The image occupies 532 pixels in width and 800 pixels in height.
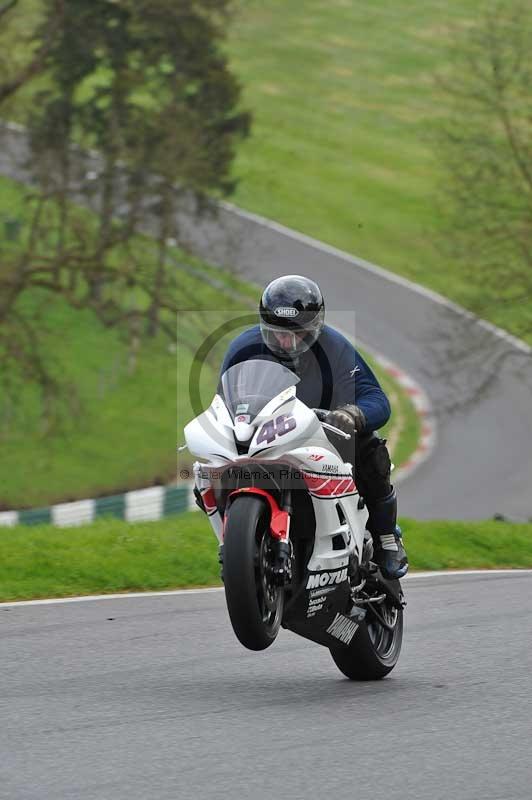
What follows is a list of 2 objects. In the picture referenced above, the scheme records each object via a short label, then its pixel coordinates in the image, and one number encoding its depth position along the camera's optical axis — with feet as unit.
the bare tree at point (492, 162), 168.25
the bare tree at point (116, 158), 153.58
